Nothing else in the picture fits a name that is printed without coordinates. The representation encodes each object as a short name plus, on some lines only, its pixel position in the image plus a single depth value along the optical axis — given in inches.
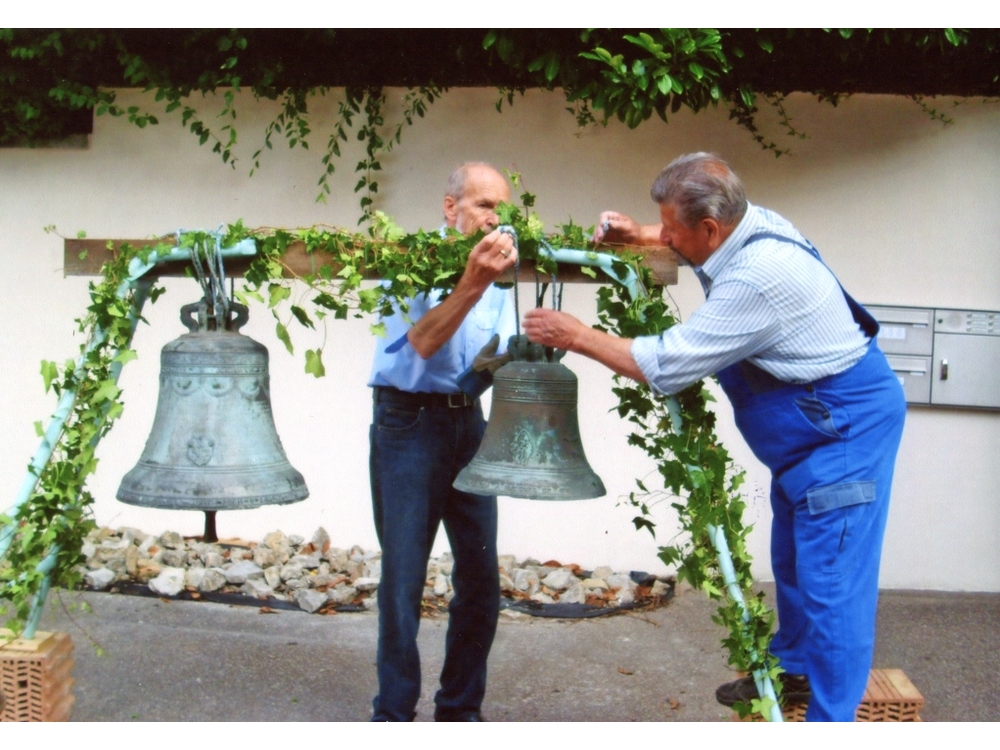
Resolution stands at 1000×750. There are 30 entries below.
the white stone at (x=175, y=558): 215.3
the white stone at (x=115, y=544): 219.9
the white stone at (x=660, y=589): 211.5
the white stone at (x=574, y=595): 205.8
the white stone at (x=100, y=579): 207.3
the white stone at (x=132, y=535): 222.7
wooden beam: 114.3
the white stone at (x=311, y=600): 201.8
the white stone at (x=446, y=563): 214.8
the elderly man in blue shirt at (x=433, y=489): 131.3
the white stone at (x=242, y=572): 209.3
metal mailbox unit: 207.2
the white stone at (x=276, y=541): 218.7
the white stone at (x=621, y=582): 210.8
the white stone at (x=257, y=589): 206.1
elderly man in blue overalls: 106.0
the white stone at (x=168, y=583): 205.5
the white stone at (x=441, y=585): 206.7
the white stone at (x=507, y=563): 213.6
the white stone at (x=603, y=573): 213.9
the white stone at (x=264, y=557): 214.1
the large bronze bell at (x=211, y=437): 107.5
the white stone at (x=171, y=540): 221.9
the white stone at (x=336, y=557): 213.5
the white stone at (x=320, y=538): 218.4
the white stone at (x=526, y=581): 209.2
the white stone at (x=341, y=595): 204.1
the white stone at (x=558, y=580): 209.8
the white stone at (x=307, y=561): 214.1
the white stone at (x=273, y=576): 207.9
